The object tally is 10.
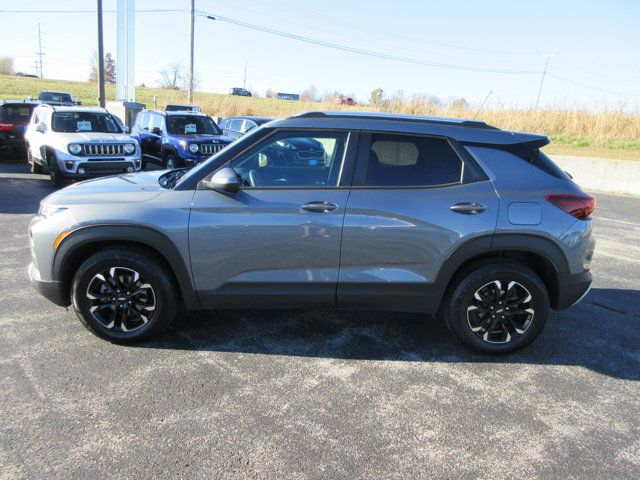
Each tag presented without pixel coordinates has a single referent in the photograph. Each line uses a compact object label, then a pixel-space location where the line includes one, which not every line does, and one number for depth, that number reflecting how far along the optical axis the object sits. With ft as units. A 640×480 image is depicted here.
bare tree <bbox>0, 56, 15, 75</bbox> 313.32
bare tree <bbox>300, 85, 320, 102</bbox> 280.92
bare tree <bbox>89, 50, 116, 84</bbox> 297.53
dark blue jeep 38.50
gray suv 11.46
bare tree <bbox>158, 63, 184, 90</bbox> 268.82
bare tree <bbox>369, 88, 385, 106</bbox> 164.08
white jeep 32.78
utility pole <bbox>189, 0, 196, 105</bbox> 104.12
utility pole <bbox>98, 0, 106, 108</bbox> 61.62
